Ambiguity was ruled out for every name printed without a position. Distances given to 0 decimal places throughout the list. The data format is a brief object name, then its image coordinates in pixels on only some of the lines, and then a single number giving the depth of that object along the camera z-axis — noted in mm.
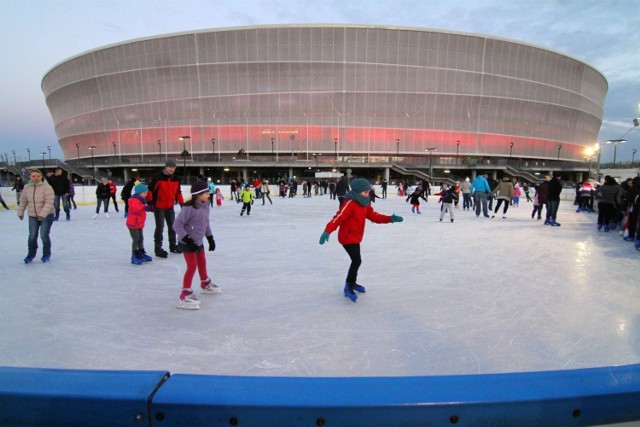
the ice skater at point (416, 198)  14812
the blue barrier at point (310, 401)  1187
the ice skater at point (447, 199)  11664
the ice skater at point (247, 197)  13477
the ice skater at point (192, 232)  3949
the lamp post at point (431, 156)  46222
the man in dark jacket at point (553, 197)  10977
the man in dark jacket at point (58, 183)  10633
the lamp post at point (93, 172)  45831
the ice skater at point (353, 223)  4145
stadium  48188
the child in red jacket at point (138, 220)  5930
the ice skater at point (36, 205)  5824
